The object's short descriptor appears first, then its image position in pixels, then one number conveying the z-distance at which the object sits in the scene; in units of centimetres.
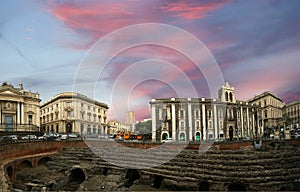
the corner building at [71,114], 5540
